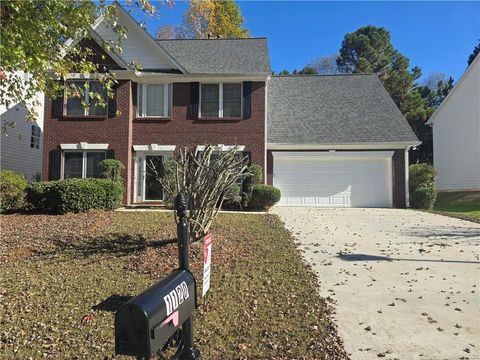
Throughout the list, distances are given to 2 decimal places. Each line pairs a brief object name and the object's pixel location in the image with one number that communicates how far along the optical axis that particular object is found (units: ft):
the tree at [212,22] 103.91
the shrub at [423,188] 56.18
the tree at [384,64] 113.09
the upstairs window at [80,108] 55.57
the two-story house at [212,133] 55.26
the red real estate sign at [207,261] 12.03
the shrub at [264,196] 50.17
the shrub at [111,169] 52.24
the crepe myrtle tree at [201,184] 24.54
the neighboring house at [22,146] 66.28
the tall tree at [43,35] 21.16
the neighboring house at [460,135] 75.00
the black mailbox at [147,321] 6.72
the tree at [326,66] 153.34
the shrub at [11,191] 41.42
